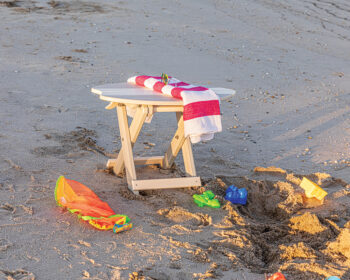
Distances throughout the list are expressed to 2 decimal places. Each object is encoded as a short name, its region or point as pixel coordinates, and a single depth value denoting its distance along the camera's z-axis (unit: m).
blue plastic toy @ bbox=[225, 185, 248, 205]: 8.32
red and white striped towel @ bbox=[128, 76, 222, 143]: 7.35
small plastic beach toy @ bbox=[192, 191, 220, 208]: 7.87
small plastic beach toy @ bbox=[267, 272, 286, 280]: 5.50
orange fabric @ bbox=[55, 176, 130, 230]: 6.78
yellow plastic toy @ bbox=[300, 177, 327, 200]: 8.44
